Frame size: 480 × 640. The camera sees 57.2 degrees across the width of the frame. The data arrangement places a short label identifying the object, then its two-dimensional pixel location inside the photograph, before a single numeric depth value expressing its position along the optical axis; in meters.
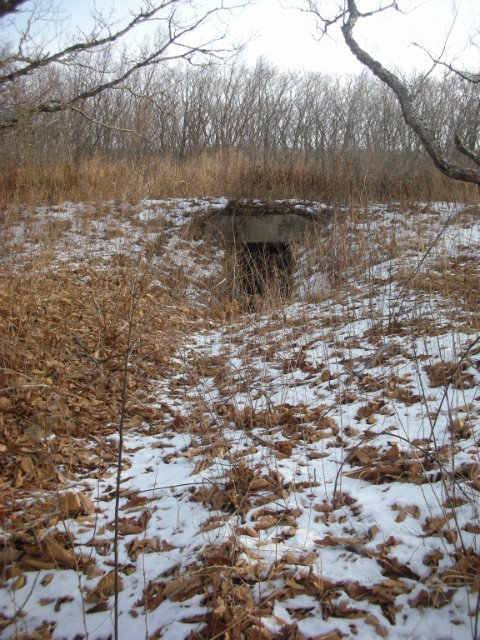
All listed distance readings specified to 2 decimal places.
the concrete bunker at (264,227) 7.92
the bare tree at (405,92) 5.17
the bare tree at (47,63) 6.30
